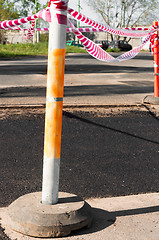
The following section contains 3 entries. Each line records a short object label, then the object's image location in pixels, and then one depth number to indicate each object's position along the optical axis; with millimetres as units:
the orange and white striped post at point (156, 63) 7664
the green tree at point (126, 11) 65125
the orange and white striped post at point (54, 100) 2910
